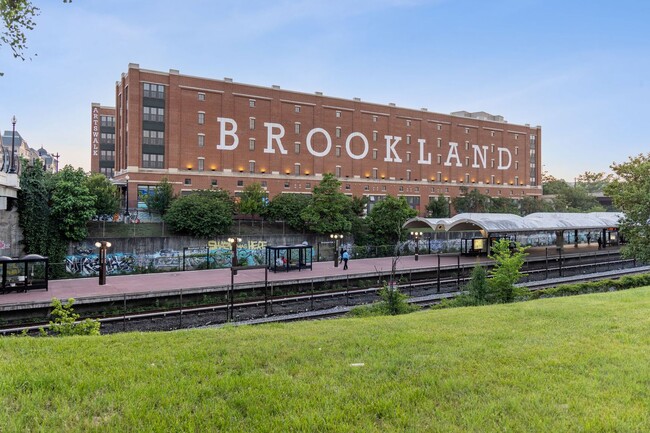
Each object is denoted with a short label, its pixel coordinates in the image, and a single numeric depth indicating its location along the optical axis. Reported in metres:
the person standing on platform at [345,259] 31.08
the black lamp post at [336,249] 33.56
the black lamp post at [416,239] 37.76
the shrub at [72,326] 10.55
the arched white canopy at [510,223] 40.81
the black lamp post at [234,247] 31.09
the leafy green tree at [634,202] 24.33
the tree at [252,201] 44.97
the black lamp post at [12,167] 23.10
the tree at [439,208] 67.44
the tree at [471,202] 71.19
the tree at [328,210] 39.26
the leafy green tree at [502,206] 71.19
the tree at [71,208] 29.03
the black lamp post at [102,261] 25.00
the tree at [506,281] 16.44
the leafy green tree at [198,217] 34.68
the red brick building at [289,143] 53.59
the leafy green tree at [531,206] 76.61
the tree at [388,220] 41.94
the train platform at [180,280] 21.10
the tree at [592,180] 120.81
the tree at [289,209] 41.34
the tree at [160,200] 43.16
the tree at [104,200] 36.91
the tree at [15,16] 7.66
